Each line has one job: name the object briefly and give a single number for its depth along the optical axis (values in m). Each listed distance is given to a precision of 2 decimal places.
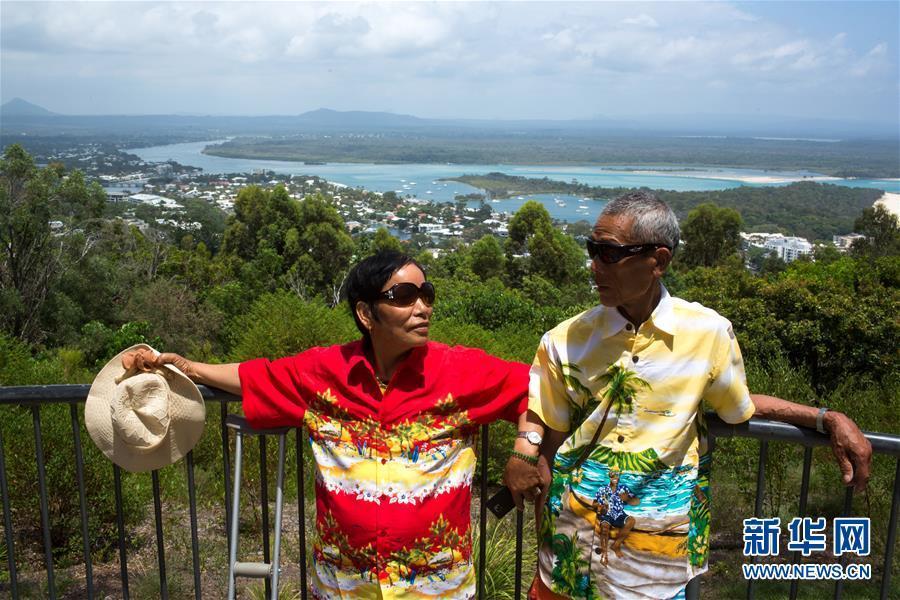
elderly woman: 2.25
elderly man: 2.07
